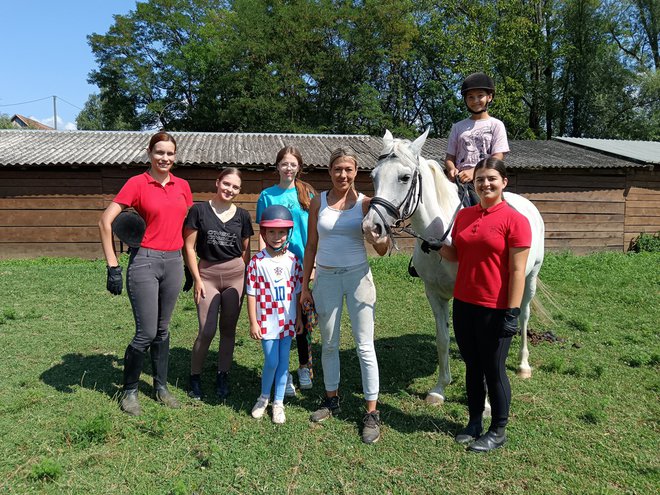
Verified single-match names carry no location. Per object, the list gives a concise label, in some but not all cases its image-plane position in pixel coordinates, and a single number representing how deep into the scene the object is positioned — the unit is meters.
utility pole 59.52
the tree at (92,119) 32.53
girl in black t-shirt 3.65
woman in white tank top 3.10
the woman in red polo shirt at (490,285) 2.78
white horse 2.99
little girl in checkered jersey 3.40
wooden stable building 11.94
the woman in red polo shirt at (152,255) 3.32
